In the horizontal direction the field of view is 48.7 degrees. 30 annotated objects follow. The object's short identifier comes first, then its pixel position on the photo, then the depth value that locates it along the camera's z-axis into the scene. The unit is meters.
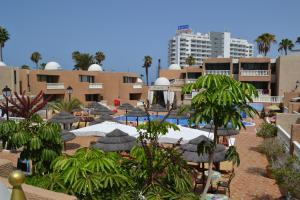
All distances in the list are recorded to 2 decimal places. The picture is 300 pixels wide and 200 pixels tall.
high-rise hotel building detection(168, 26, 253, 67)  173.12
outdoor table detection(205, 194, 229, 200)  10.67
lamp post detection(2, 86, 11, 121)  18.26
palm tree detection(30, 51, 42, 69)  87.02
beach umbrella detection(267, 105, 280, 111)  37.50
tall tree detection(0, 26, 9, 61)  64.75
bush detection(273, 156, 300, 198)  10.29
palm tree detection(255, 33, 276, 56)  62.03
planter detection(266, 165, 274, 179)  14.91
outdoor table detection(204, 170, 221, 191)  12.59
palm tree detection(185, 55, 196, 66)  82.38
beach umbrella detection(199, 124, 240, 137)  19.01
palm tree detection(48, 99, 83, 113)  32.88
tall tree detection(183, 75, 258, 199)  6.92
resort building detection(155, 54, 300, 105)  45.22
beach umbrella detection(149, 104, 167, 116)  33.31
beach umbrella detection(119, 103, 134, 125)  35.28
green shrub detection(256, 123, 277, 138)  23.67
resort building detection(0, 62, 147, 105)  47.16
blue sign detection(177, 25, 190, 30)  171.20
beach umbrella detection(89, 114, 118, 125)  23.88
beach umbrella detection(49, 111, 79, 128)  23.11
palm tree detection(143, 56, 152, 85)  79.00
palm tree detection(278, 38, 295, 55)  71.94
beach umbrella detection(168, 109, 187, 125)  26.61
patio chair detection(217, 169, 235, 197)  11.98
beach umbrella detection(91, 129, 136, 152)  14.31
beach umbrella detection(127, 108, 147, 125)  28.23
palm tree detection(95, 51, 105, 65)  81.06
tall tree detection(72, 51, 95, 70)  82.19
